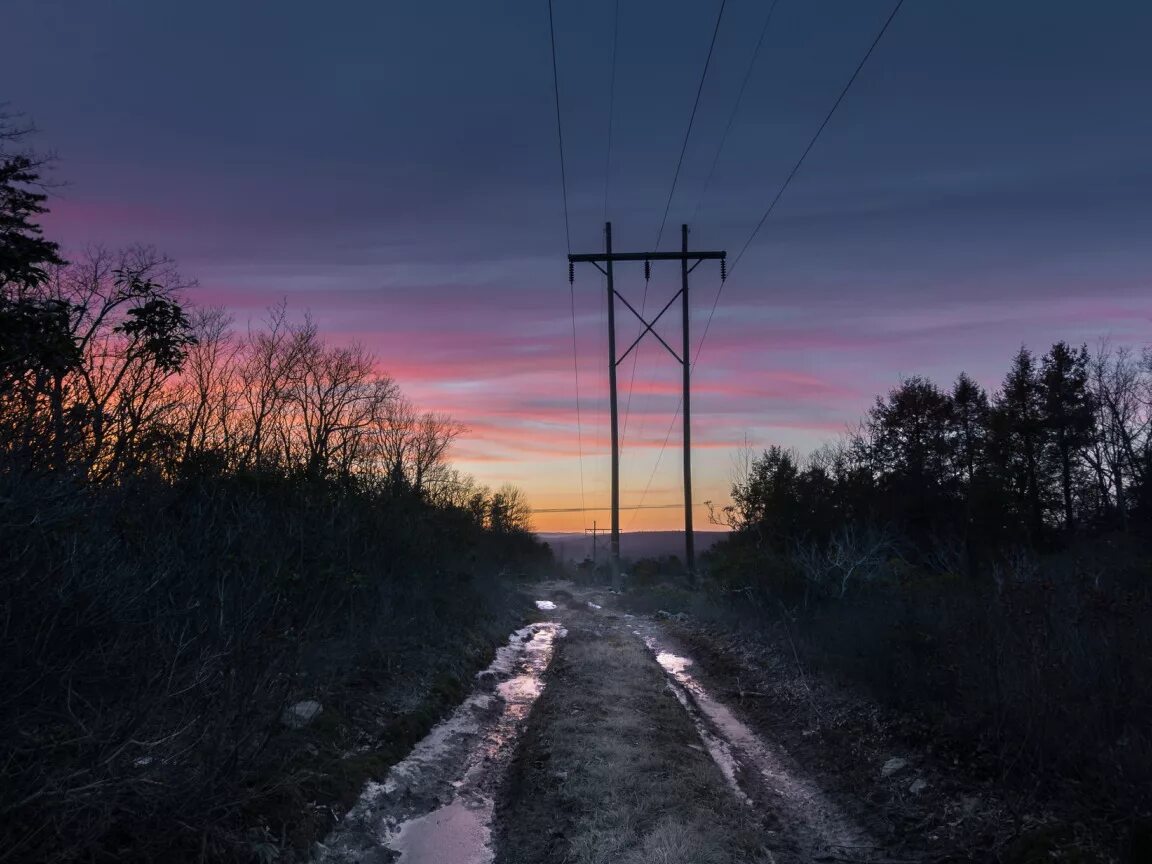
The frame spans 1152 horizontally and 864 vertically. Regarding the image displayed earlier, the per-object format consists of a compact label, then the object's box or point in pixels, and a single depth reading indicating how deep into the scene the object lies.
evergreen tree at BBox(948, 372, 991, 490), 44.00
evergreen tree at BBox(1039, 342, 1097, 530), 43.72
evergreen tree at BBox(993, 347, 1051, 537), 42.75
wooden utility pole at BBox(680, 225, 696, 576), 27.08
